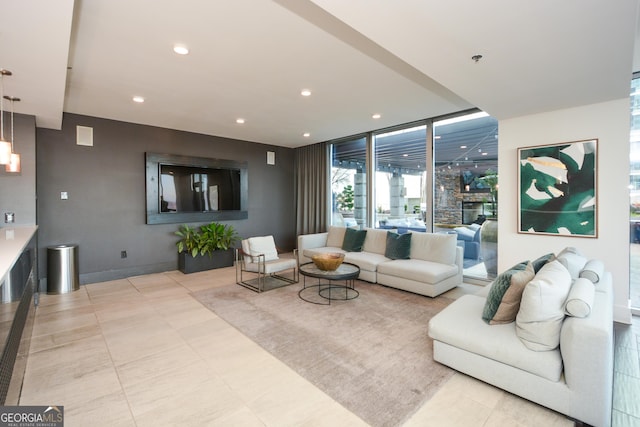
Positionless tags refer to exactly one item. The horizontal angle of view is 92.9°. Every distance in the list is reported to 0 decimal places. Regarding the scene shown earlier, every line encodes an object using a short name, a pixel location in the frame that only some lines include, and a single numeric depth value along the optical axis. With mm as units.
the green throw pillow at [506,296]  2209
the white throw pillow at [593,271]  2420
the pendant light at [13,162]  3130
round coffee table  3842
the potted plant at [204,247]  5590
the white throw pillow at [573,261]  2593
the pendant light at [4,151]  2759
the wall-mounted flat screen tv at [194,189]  5504
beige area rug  2107
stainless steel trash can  4336
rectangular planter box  5527
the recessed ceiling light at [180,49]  2686
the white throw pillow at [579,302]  1843
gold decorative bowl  3934
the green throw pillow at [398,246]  4762
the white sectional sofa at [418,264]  4117
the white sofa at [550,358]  1765
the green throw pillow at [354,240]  5465
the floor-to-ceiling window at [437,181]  4730
